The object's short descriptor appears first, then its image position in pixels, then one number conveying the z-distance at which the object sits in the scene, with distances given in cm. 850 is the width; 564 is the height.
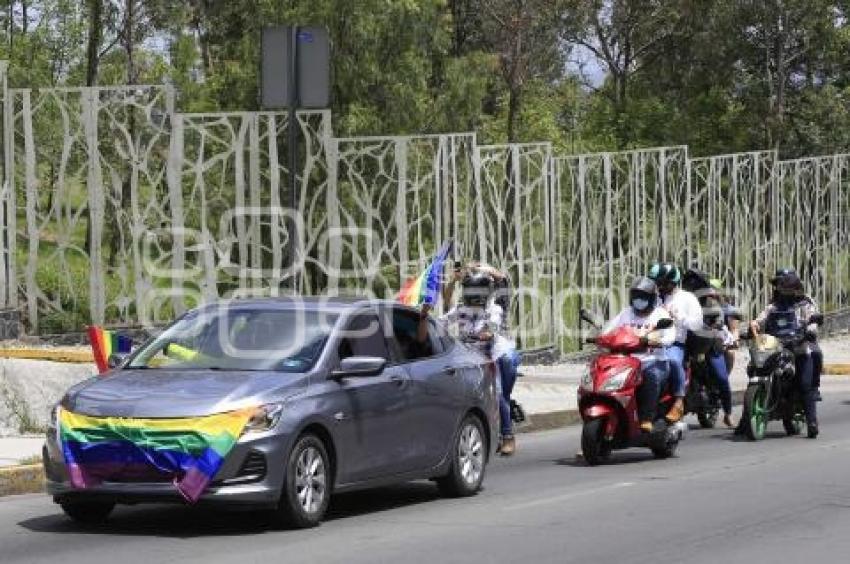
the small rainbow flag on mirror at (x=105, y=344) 1483
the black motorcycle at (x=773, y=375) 1769
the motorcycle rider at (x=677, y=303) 1625
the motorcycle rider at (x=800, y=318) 1783
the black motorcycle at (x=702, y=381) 1775
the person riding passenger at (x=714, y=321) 1852
